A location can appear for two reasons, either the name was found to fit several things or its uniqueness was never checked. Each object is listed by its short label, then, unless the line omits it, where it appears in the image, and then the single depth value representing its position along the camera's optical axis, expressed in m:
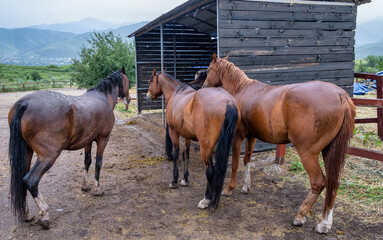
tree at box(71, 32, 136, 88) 14.32
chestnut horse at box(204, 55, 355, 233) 2.95
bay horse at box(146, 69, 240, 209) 3.44
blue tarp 17.38
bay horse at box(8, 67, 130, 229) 3.12
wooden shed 5.36
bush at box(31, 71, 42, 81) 47.22
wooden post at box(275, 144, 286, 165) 5.28
